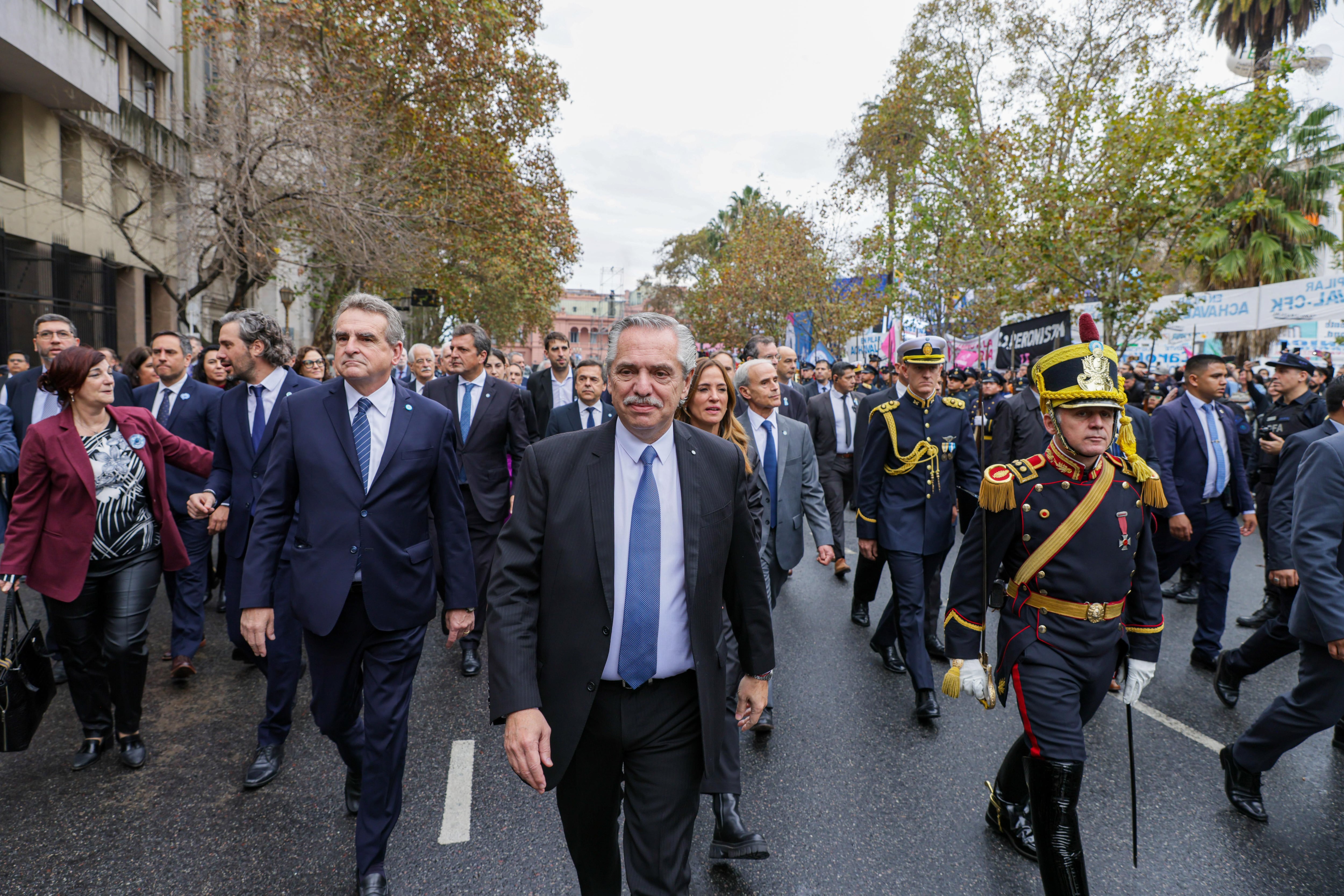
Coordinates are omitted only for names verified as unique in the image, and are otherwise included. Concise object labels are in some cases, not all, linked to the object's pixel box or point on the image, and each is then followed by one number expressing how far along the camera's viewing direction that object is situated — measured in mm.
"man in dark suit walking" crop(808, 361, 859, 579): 8023
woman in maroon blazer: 3889
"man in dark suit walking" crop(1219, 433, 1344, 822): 3469
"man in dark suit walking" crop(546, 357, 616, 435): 6590
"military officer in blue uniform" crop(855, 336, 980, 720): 5195
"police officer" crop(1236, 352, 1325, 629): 7273
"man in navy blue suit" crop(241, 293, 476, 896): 3117
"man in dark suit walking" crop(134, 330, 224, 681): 5273
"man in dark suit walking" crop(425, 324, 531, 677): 5910
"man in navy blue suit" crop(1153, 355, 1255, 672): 5723
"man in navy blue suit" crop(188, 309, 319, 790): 4730
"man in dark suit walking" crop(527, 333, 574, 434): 8359
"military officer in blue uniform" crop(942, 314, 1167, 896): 2967
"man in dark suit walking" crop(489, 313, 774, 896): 2262
